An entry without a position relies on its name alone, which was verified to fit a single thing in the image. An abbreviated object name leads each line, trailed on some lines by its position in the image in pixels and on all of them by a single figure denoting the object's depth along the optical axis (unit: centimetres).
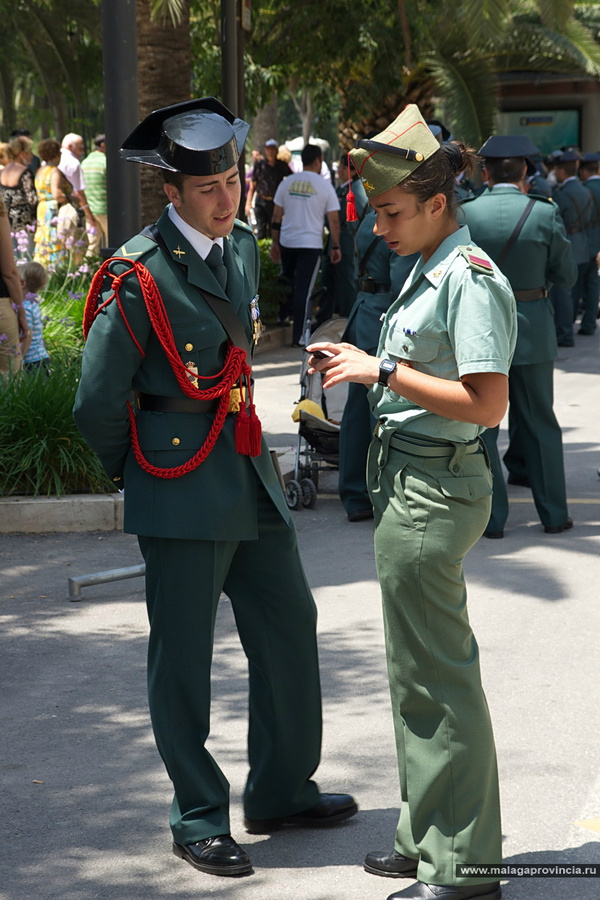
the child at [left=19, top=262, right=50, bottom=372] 824
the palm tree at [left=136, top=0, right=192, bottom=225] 1101
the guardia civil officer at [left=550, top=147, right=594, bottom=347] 1345
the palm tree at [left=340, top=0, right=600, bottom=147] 1524
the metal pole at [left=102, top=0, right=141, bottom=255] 582
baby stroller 742
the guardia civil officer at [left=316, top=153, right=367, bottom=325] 1373
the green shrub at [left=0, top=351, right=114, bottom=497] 693
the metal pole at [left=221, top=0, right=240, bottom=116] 743
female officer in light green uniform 284
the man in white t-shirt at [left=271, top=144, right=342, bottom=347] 1309
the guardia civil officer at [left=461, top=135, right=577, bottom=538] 658
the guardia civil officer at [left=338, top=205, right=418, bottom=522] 684
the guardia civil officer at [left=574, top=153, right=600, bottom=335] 1400
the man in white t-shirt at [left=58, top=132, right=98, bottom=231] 1443
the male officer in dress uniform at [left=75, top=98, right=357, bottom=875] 313
